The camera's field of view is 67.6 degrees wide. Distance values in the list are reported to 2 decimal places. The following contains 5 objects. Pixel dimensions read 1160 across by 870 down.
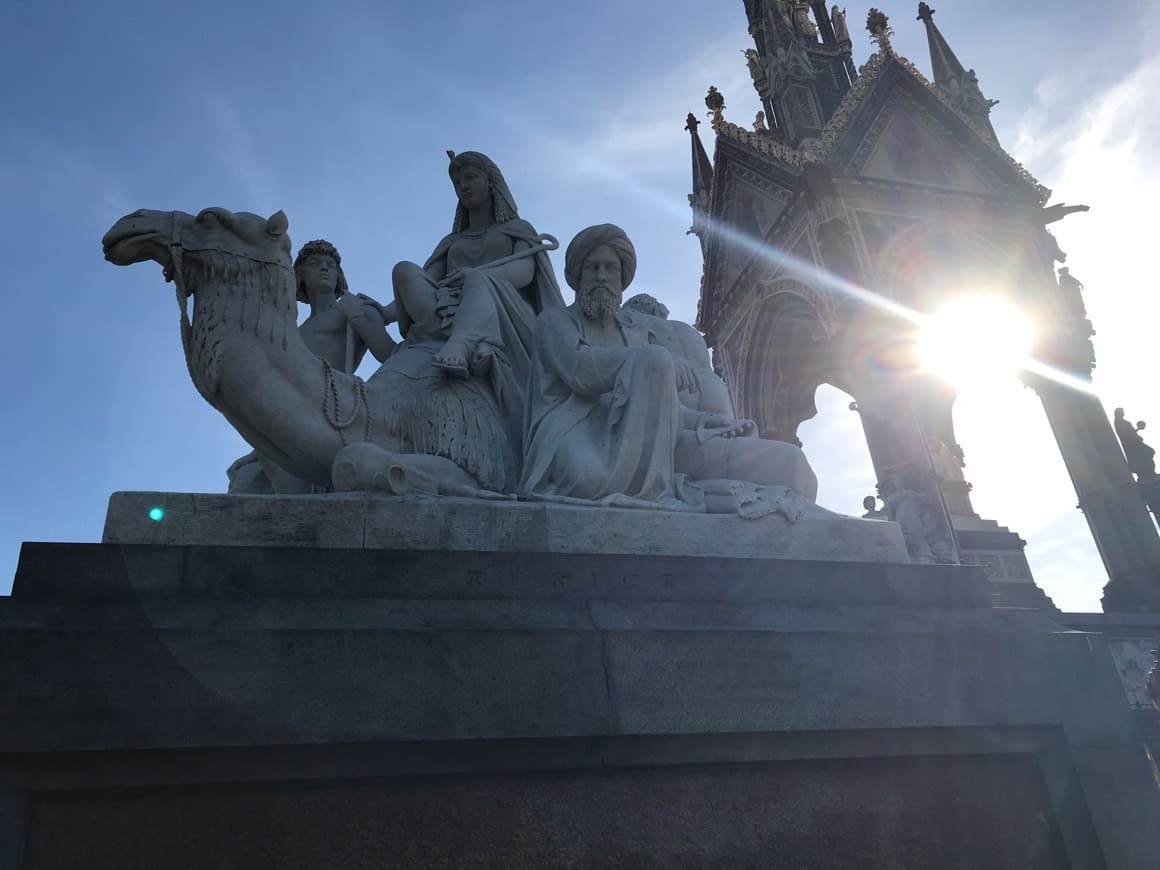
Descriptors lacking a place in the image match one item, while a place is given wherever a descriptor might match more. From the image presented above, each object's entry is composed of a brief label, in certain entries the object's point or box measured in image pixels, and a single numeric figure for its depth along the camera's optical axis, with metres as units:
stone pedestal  2.44
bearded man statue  3.71
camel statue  3.49
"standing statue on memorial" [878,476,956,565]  15.55
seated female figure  4.26
